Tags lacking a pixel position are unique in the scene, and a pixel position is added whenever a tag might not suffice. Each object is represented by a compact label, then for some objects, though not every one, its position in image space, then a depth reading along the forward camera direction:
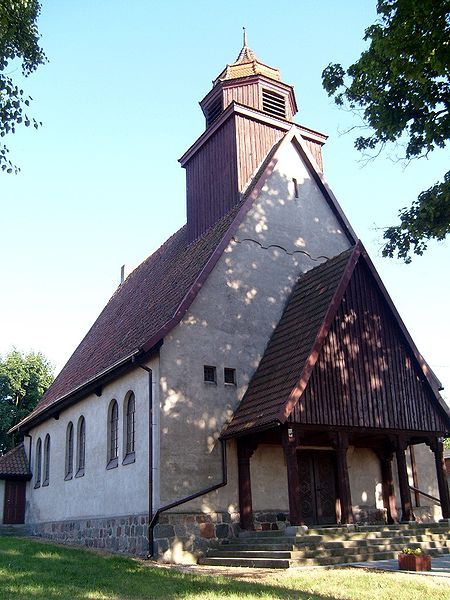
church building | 15.33
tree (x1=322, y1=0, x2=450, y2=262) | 9.60
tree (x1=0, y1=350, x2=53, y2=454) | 39.53
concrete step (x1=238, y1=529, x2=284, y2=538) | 14.32
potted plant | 10.86
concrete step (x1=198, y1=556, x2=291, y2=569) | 11.95
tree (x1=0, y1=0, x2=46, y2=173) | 10.86
